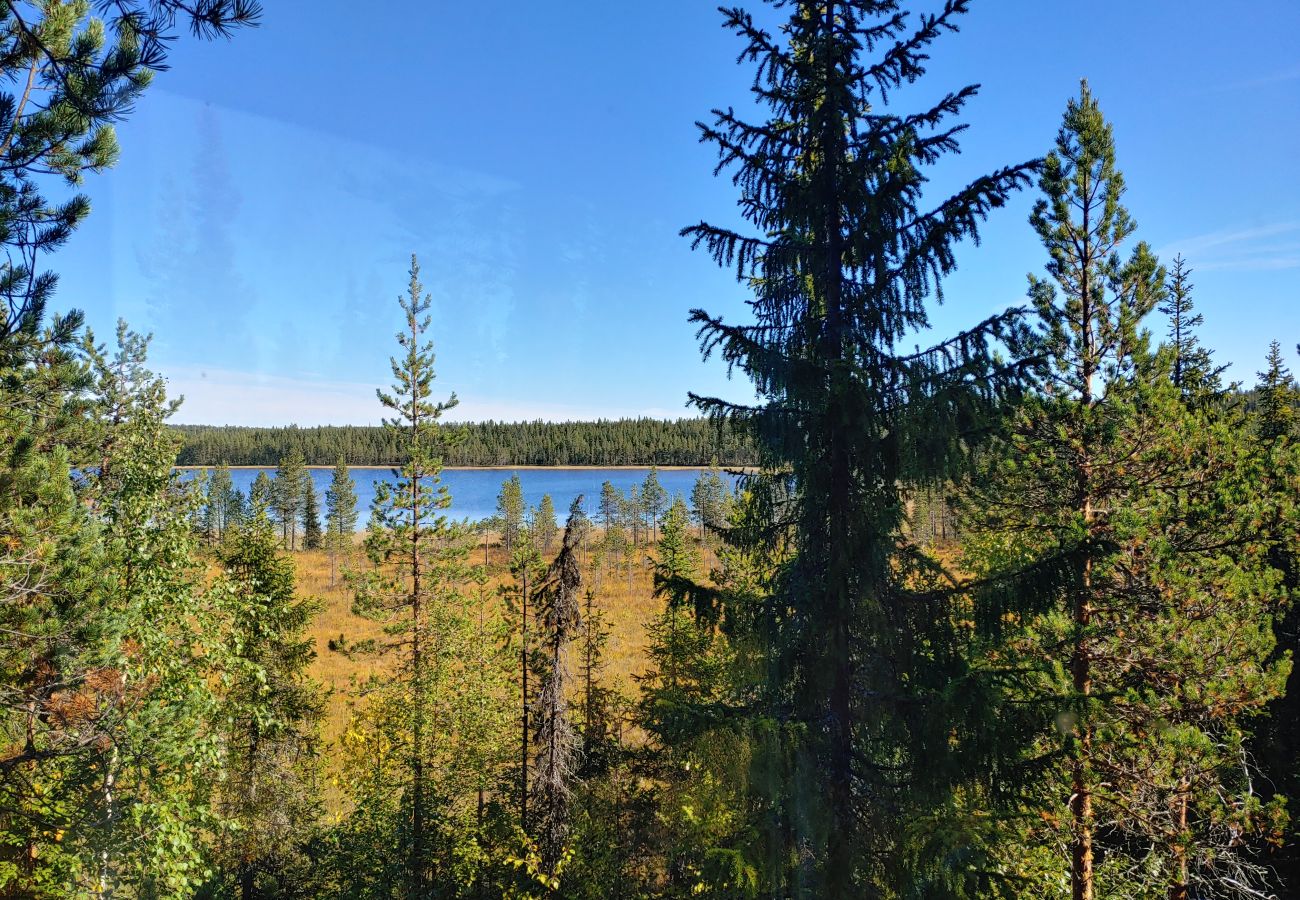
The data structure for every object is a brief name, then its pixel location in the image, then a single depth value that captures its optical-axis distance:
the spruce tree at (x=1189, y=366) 9.52
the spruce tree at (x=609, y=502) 68.51
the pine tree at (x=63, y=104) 3.61
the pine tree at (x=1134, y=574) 6.96
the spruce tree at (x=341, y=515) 58.09
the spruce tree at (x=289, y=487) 68.25
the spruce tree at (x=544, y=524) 63.09
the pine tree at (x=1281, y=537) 8.15
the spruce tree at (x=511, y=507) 67.06
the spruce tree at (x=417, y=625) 13.15
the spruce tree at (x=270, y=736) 13.39
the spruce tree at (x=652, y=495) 72.64
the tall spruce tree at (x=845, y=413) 4.38
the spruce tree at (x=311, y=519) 73.94
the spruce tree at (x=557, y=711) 11.05
